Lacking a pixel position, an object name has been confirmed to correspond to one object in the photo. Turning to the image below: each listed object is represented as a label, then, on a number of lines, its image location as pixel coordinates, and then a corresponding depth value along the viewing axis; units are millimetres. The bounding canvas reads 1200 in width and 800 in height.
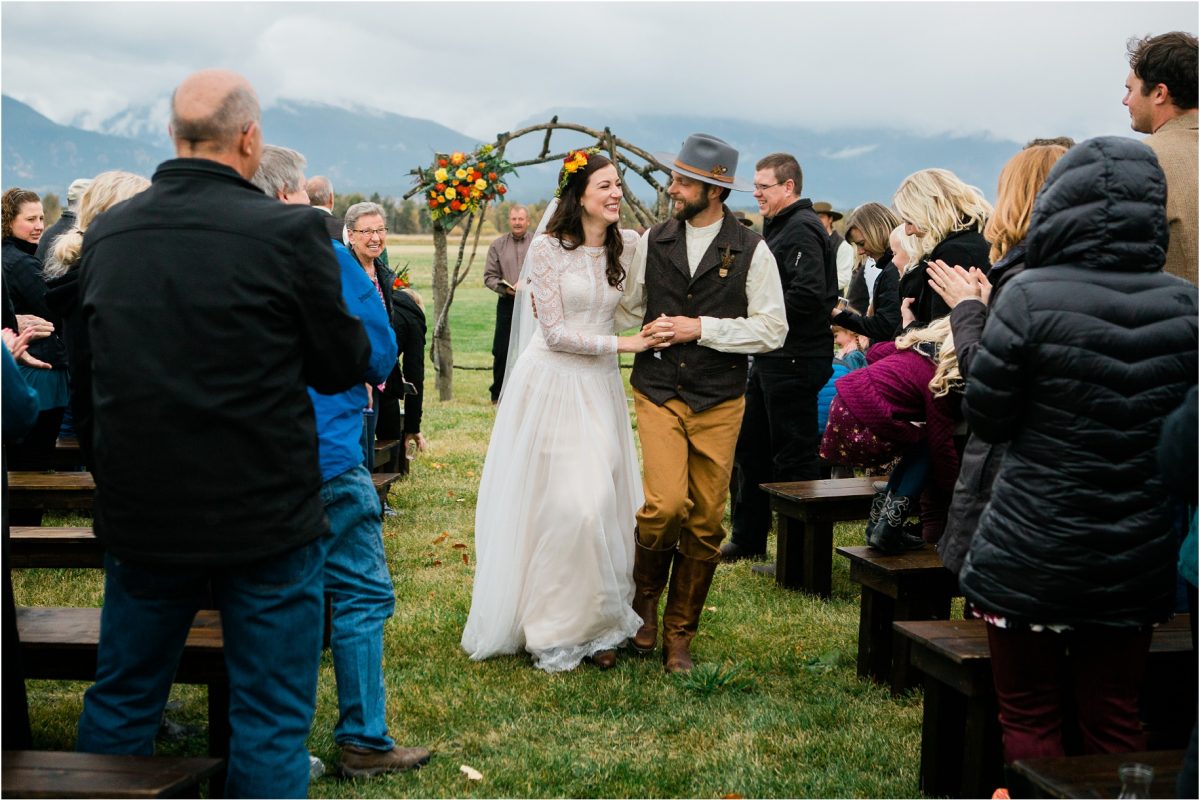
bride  5289
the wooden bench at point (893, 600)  4848
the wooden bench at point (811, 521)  6344
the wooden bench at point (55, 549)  5062
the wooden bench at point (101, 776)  2812
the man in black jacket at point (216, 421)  2740
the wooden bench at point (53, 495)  6293
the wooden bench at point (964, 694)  3650
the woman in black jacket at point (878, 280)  7270
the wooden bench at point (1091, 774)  2793
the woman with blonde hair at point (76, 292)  3158
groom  5148
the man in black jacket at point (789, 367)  7031
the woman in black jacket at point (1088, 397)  2984
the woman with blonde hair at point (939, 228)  5199
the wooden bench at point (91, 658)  3699
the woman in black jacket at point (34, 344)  7273
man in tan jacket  4258
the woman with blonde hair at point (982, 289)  3463
